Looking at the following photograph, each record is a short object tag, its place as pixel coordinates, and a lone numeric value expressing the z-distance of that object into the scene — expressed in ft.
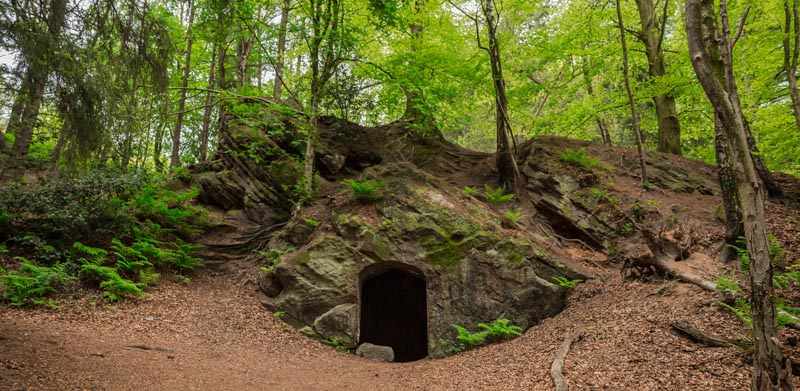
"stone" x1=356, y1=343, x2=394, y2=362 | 32.27
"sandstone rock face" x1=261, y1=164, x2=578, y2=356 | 32.73
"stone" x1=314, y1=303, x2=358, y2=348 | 32.48
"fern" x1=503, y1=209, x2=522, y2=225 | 38.78
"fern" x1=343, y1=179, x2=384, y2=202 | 39.14
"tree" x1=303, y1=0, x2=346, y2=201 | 42.96
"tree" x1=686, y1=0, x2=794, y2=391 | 13.61
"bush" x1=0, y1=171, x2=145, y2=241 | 32.12
